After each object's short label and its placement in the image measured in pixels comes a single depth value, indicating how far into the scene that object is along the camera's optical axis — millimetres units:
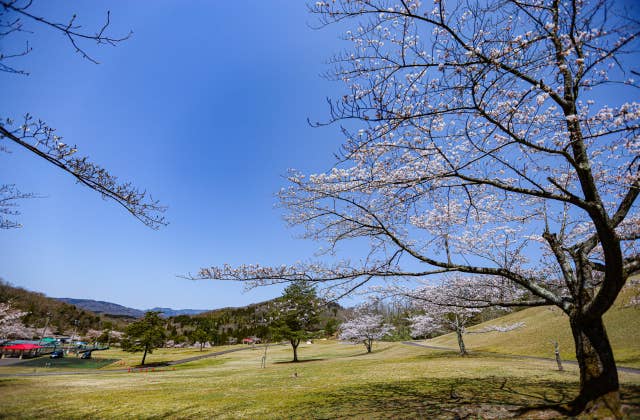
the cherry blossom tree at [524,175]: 4391
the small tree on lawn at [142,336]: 36656
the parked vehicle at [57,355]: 45344
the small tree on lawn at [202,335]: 64188
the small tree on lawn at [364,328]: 40812
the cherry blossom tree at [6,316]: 28822
